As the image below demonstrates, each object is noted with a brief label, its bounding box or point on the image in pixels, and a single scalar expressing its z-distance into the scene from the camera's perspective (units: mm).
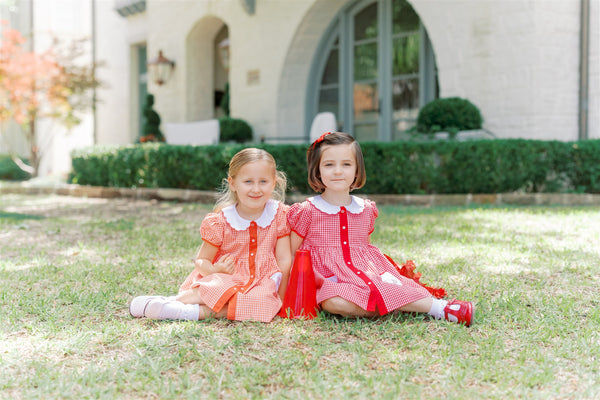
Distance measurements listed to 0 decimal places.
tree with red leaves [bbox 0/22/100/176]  11984
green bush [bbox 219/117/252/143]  10070
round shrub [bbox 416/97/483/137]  7059
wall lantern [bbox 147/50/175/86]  12430
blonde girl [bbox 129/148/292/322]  2375
